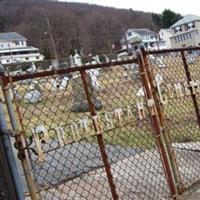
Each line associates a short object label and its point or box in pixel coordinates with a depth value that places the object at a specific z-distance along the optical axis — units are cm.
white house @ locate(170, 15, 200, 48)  7681
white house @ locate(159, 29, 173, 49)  8226
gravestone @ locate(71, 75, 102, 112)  887
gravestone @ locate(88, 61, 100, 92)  594
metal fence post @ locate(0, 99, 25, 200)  176
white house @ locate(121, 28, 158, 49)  8321
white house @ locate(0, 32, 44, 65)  8394
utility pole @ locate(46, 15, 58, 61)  6532
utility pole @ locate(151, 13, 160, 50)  8409
